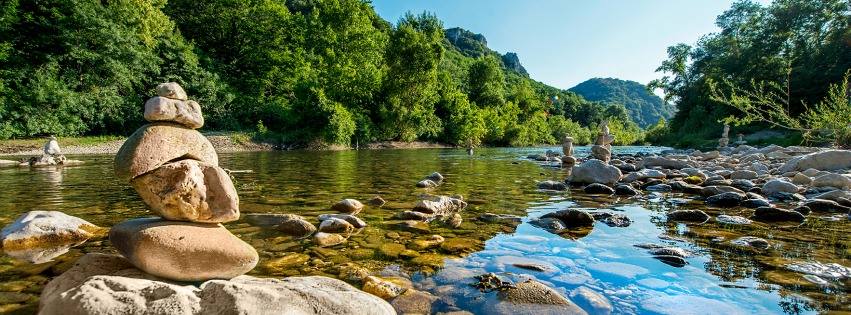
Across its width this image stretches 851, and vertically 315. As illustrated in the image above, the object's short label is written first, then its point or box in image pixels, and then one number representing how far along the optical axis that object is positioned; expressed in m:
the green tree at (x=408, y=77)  53.88
